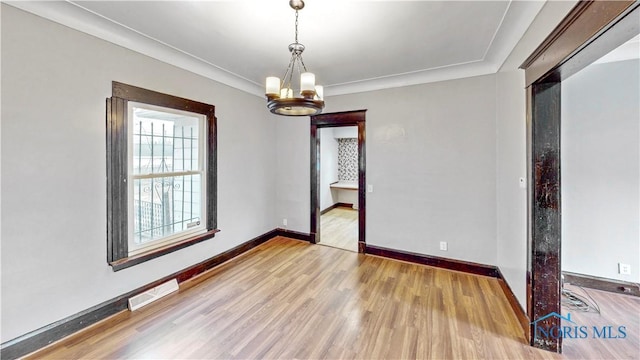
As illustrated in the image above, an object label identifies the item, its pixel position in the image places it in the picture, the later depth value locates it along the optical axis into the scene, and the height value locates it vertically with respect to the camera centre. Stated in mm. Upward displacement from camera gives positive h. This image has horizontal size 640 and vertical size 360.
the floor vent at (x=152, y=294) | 2547 -1242
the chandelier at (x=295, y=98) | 1920 +650
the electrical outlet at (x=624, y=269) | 2723 -973
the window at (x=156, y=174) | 2439 +52
